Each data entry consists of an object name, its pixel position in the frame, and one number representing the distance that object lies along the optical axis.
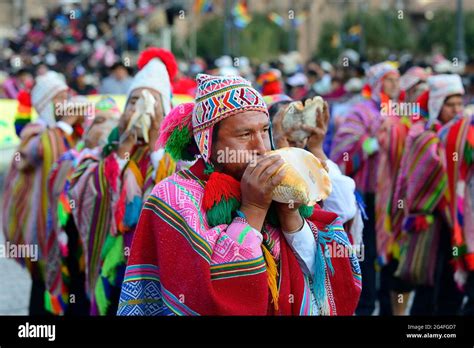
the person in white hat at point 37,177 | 8.02
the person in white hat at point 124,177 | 6.17
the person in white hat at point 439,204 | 7.80
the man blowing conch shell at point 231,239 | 3.78
